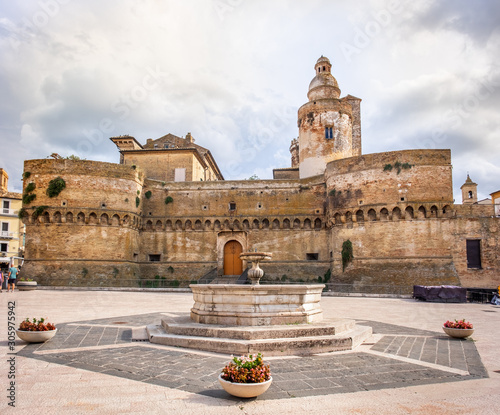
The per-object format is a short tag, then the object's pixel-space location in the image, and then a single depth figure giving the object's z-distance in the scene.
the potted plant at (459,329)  9.36
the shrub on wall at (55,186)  28.56
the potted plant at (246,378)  5.02
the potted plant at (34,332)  8.22
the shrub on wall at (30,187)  28.91
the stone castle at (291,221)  25.58
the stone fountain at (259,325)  7.81
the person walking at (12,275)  22.45
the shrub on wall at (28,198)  28.76
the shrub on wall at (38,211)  28.36
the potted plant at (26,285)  23.36
